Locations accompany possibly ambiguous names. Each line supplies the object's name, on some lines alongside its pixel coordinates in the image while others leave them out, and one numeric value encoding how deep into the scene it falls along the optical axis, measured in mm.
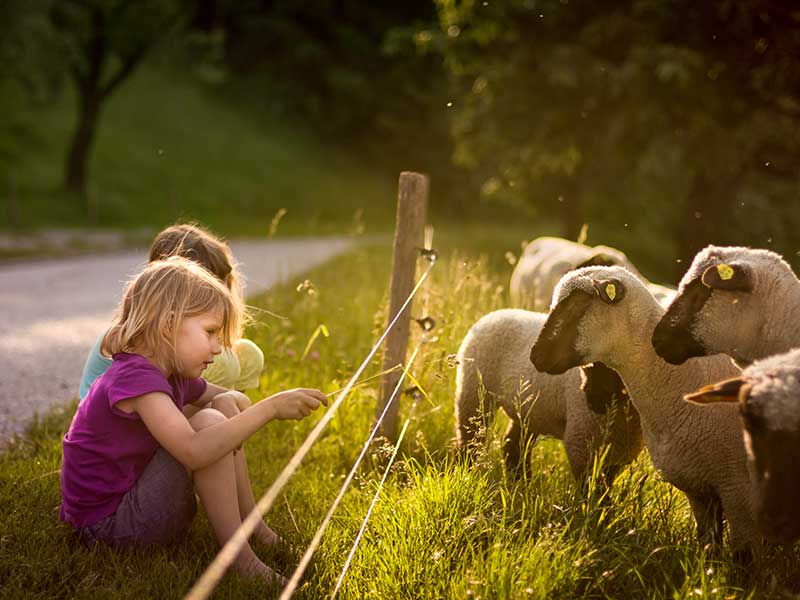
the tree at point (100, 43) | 24406
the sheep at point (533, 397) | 3900
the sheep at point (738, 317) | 3340
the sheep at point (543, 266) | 7332
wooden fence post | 4578
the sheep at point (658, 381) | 3348
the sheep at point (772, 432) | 2592
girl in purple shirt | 3072
